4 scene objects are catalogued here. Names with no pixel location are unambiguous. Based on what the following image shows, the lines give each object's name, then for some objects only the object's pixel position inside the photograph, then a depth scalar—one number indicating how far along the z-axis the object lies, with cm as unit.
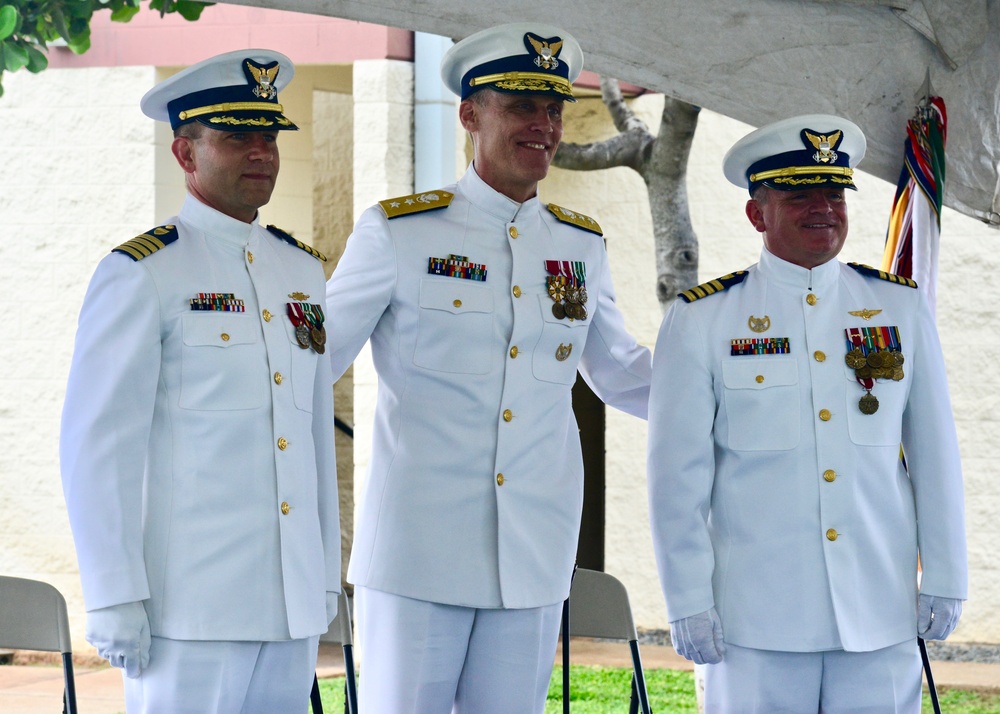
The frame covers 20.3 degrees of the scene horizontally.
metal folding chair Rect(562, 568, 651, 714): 801
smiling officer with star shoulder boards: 614
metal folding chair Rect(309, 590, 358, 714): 745
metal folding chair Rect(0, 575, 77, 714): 744
